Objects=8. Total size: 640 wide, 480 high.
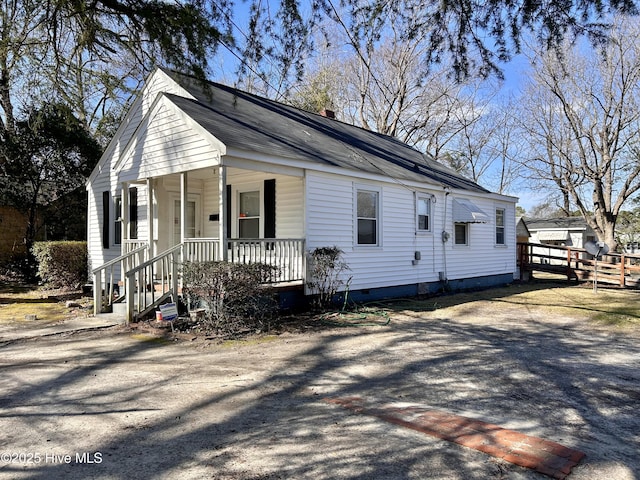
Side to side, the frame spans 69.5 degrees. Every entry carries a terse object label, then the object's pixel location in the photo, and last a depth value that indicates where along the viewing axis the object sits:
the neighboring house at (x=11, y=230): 16.34
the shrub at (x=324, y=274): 9.52
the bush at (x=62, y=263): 13.95
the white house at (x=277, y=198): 8.95
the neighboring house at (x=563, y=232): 35.41
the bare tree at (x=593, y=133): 20.78
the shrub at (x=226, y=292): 7.61
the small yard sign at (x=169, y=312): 7.93
